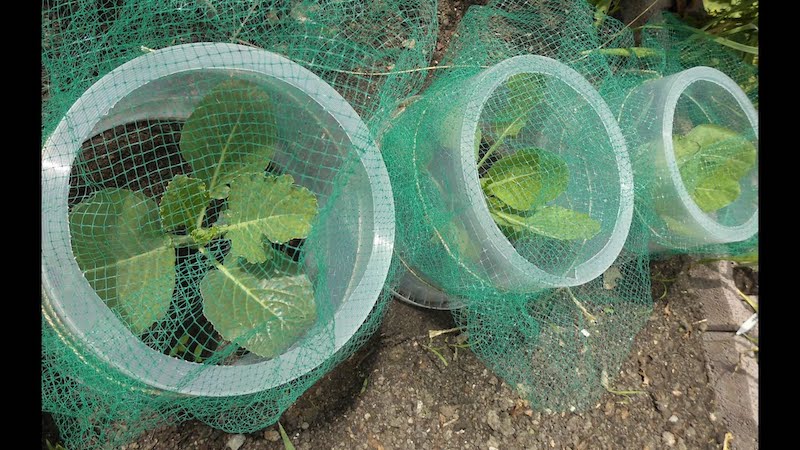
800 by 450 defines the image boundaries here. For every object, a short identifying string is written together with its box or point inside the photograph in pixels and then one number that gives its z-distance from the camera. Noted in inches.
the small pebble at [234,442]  43.6
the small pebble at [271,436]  44.8
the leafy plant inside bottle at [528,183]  46.6
